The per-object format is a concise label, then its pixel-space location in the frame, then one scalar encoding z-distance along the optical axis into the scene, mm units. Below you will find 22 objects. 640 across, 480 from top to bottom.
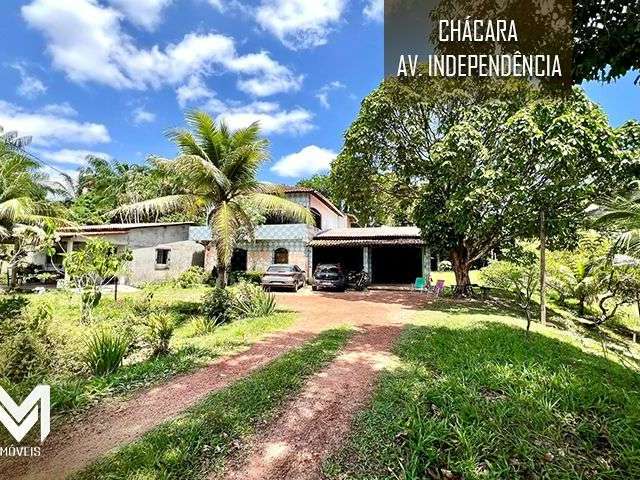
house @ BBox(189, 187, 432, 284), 24234
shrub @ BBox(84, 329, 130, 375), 6668
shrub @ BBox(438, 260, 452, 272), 36984
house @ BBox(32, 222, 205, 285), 21953
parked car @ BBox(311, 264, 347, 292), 21359
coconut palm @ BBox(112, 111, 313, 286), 11914
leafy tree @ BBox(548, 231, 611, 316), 15359
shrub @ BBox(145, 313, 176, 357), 8164
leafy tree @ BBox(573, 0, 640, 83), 4105
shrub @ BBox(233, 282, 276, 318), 12094
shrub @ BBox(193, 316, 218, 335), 10141
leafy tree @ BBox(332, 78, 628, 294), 13250
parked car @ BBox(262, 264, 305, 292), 20781
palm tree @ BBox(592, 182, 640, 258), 5409
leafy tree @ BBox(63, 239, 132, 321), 11391
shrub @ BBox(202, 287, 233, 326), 11875
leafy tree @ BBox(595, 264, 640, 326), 10414
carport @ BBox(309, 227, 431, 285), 23797
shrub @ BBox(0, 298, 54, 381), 6465
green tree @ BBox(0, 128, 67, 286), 17078
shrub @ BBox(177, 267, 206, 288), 22547
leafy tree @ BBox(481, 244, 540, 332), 16573
